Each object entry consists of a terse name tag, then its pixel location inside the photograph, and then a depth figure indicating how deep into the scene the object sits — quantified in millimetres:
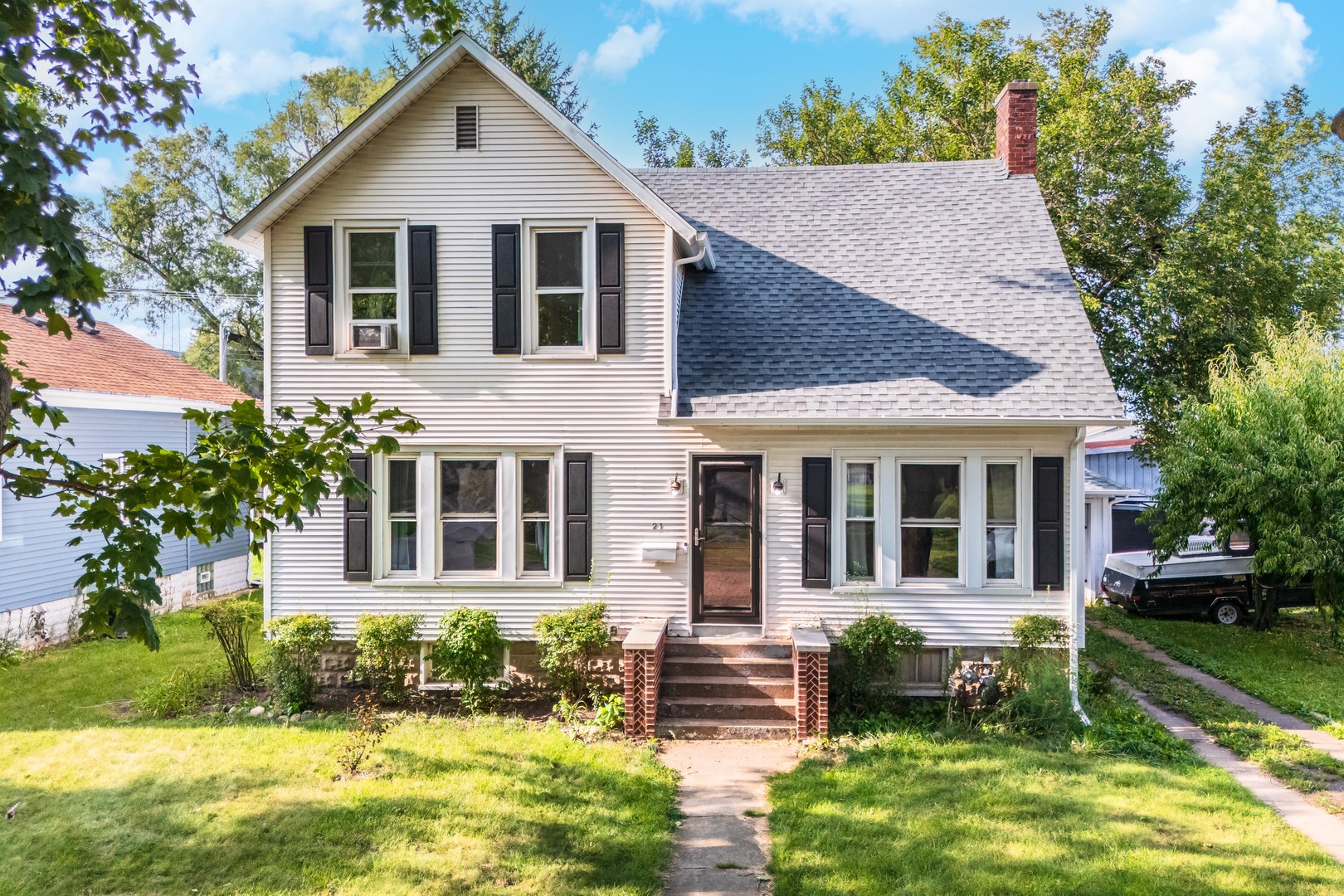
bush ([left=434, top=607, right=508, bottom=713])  9078
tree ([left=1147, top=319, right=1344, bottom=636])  12750
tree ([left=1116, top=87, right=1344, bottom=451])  17031
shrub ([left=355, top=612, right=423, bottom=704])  9250
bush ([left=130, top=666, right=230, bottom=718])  9266
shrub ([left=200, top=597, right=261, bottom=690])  9797
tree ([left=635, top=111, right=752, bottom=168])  28422
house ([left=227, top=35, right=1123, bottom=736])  9266
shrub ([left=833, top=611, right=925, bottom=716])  8961
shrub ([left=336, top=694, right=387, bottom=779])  7348
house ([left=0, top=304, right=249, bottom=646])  12398
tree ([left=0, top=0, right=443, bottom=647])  3525
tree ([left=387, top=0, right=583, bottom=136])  24469
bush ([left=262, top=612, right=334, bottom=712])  9305
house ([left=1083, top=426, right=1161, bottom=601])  17469
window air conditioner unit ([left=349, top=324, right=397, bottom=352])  9531
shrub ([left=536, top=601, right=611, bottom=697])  8992
